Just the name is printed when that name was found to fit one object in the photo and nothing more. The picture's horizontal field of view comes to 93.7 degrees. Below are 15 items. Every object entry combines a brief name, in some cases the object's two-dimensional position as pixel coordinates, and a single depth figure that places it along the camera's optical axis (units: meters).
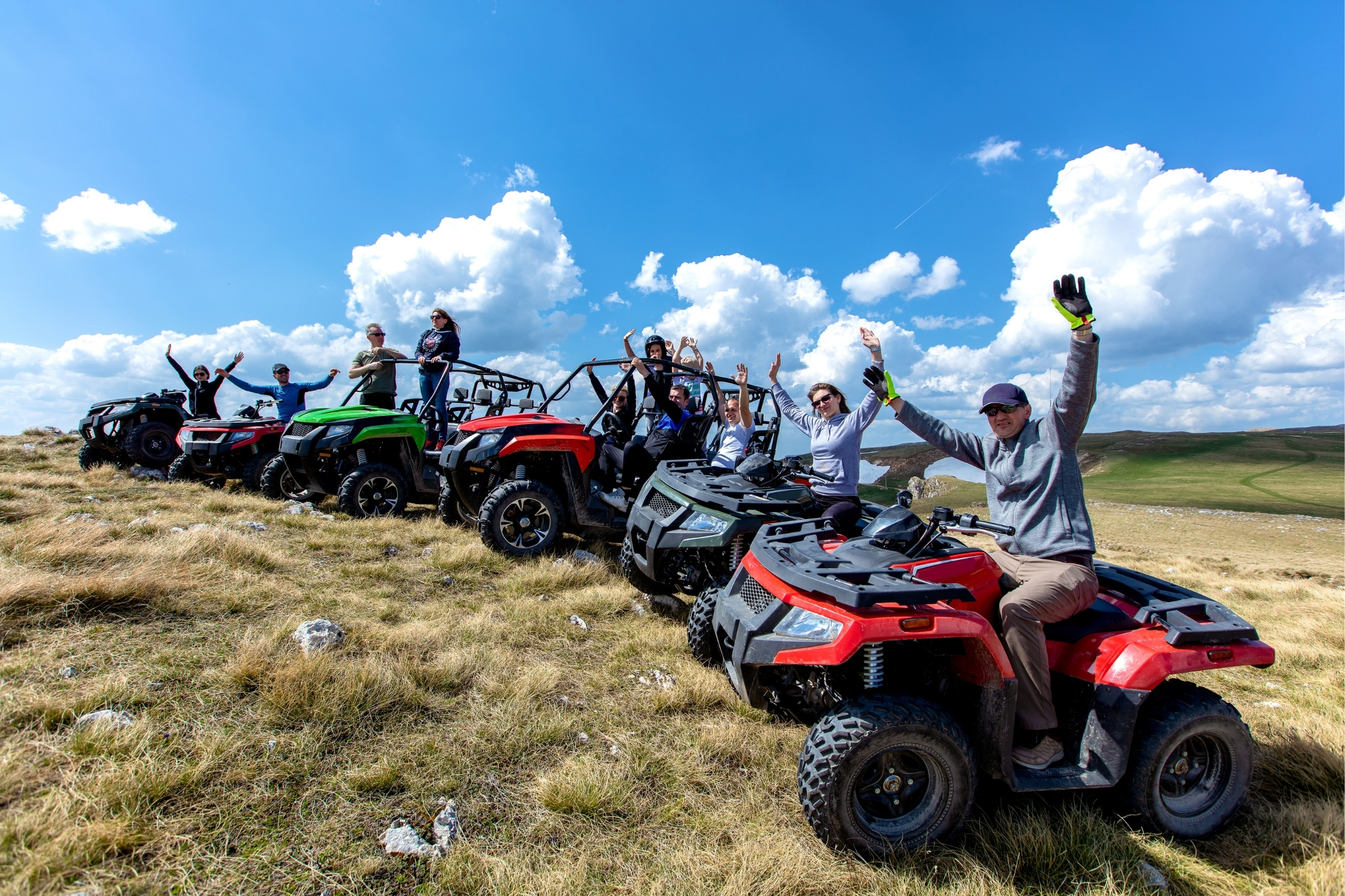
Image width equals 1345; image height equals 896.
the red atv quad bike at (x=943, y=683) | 2.49
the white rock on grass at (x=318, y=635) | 3.80
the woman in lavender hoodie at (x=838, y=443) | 5.14
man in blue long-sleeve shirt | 10.75
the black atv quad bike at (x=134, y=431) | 10.76
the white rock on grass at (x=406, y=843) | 2.38
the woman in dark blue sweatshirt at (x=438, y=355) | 8.70
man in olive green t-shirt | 9.07
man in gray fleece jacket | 2.80
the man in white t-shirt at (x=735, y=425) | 6.50
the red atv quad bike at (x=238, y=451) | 9.20
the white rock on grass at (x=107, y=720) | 2.74
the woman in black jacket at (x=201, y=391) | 11.73
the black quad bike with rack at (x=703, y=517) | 4.61
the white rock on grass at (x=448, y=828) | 2.45
